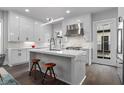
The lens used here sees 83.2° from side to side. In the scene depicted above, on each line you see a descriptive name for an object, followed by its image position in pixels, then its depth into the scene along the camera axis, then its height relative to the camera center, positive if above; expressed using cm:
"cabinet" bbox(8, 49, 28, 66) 357 -58
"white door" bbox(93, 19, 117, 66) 359 +20
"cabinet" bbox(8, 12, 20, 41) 365 +103
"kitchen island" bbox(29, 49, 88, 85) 178 -63
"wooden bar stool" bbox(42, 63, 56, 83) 202 -58
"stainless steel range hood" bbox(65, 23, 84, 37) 419 +99
